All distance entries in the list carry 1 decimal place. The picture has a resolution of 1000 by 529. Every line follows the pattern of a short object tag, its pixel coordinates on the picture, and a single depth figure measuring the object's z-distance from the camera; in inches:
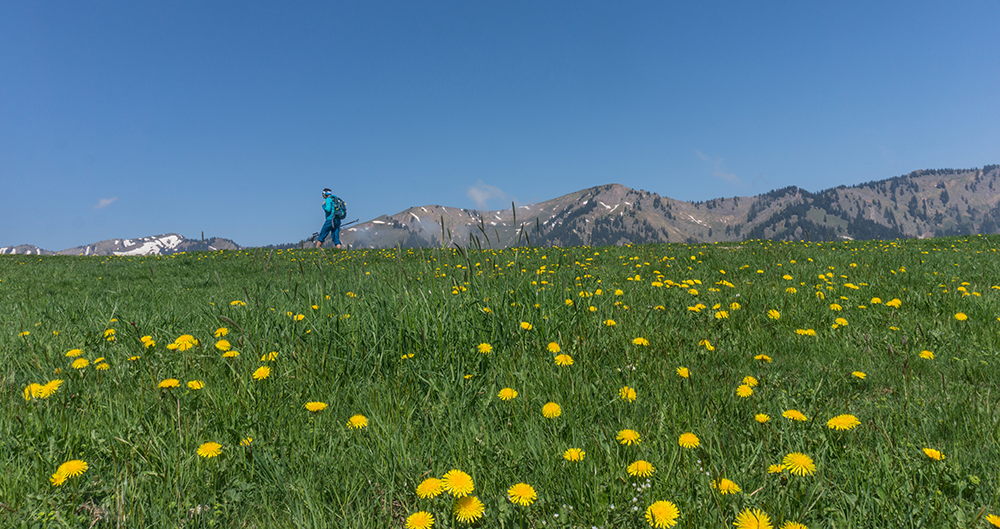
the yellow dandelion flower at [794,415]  90.1
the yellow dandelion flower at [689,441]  80.0
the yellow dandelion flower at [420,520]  65.0
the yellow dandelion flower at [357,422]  92.0
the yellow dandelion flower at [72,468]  76.4
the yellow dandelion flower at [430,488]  66.8
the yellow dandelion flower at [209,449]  84.2
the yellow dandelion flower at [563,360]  116.3
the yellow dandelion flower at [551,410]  93.6
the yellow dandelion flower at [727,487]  68.6
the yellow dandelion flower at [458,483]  66.9
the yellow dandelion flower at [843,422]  84.7
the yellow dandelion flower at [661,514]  62.5
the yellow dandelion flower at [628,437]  83.2
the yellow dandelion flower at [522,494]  66.8
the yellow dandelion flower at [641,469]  72.5
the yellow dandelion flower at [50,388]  105.0
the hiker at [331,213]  938.7
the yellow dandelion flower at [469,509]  65.0
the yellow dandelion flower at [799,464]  73.4
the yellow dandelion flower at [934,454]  73.9
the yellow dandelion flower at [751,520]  61.4
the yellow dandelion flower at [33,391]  103.9
